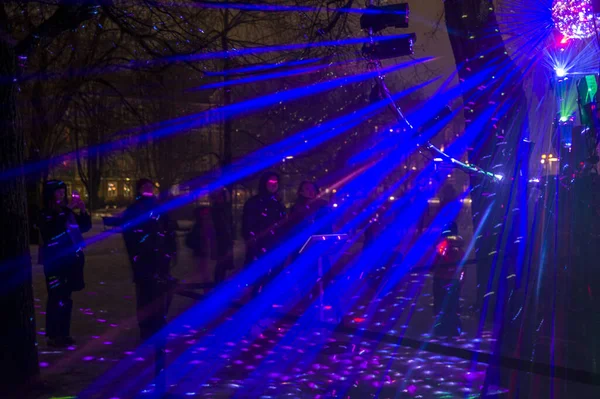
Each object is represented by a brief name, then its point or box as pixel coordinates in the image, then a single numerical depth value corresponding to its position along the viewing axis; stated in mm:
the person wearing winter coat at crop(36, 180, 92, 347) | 7836
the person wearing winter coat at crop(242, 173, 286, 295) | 9992
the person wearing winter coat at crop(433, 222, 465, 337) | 8781
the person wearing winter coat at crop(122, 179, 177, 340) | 7035
